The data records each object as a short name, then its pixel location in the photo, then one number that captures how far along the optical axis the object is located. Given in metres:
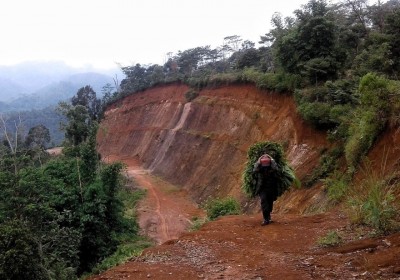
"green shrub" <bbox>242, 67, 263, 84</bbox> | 26.97
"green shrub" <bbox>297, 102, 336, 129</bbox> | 16.04
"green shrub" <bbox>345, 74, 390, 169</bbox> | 9.53
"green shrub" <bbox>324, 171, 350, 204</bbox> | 9.92
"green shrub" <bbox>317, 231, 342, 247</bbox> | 6.31
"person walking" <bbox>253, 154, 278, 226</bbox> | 8.40
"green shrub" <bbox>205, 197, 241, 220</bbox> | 15.41
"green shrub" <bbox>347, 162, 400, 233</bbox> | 5.96
